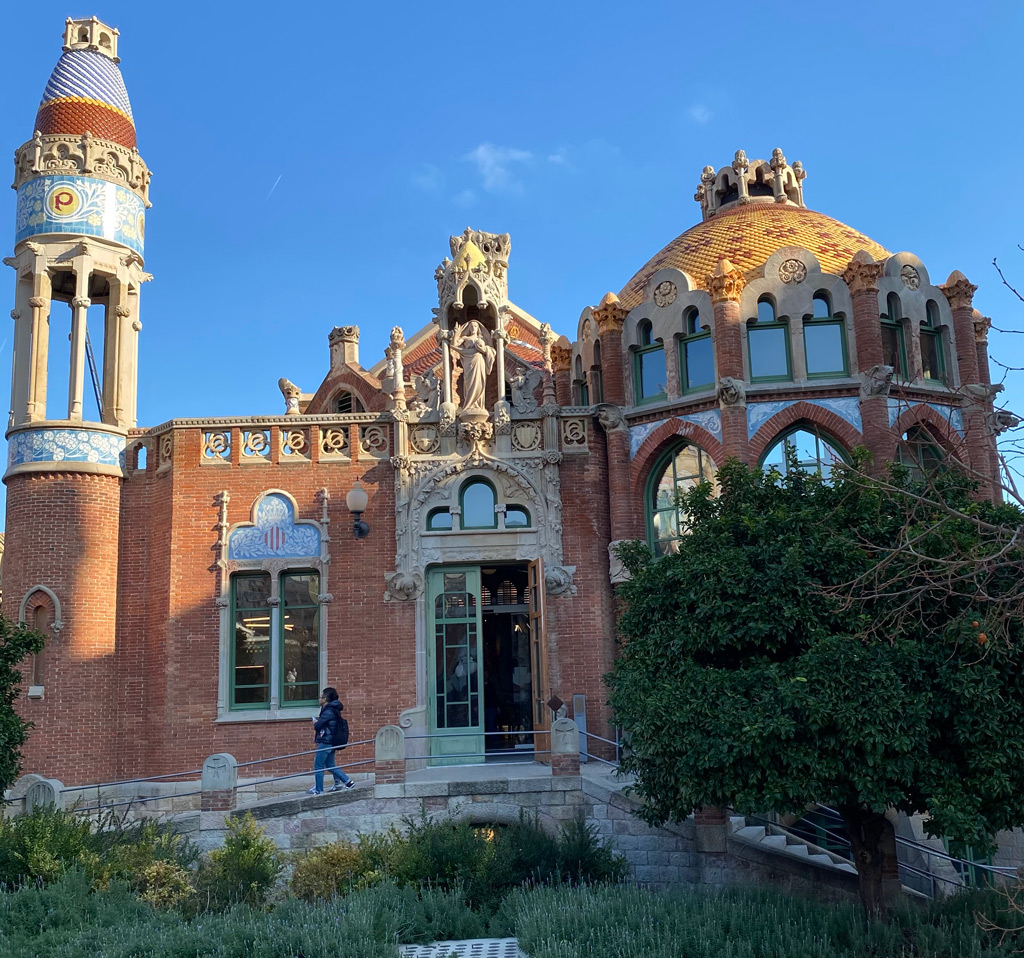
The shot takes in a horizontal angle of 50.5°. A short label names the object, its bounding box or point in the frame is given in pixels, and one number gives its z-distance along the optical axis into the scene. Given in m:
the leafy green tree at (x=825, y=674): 11.13
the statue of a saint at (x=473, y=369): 19.31
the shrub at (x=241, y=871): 12.97
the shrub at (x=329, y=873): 13.53
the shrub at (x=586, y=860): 14.05
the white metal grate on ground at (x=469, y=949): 11.07
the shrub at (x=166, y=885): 12.77
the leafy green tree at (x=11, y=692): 13.60
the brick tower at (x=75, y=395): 18.45
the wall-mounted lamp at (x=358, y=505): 18.58
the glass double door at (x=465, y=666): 18.58
